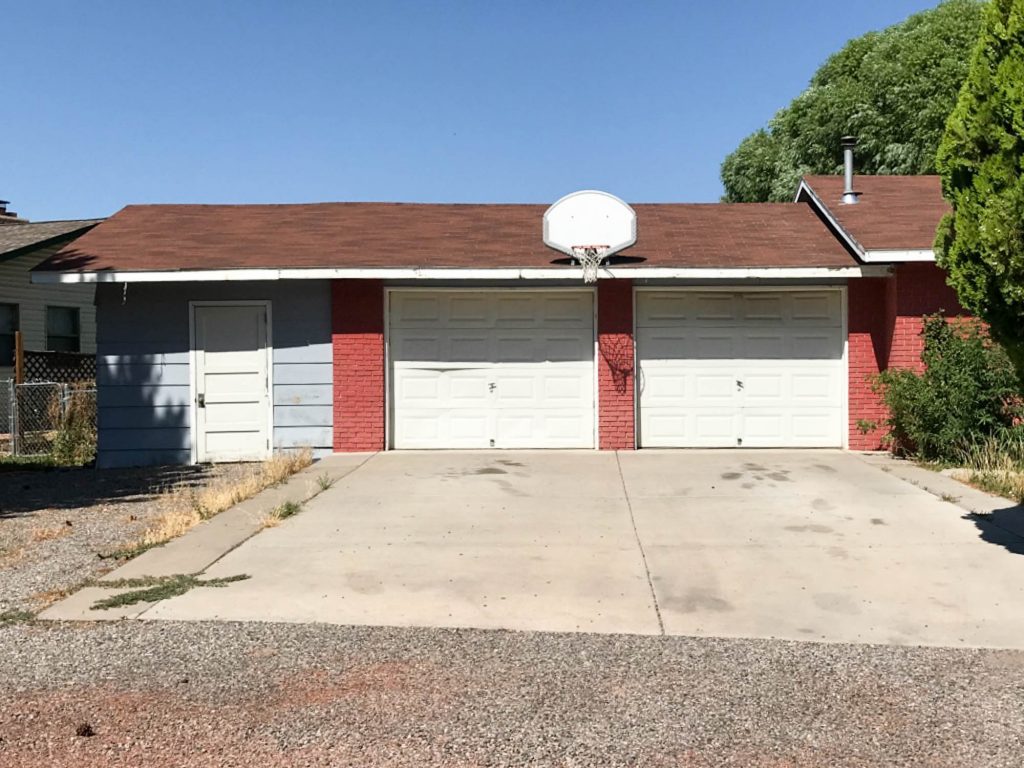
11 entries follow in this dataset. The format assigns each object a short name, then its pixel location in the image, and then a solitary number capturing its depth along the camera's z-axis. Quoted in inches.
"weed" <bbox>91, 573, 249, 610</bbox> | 226.1
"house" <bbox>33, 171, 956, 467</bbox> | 514.6
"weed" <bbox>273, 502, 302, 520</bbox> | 331.6
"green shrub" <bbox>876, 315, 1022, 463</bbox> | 444.5
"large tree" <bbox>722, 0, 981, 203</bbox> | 1045.2
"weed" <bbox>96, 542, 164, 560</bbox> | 277.7
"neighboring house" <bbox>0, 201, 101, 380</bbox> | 812.0
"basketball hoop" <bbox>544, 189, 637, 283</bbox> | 503.2
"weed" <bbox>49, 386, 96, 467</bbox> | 569.0
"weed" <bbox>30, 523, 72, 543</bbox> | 313.4
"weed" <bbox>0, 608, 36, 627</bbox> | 213.9
